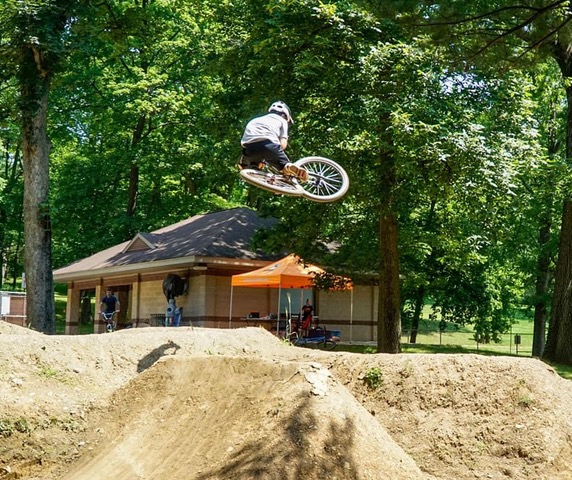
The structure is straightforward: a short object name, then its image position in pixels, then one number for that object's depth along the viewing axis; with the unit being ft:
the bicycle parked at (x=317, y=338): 83.56
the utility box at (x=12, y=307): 103.14
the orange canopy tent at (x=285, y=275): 80.74
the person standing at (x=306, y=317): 84.17
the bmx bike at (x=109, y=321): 97.14
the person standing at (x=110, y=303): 98.73
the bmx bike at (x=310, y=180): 37.96
